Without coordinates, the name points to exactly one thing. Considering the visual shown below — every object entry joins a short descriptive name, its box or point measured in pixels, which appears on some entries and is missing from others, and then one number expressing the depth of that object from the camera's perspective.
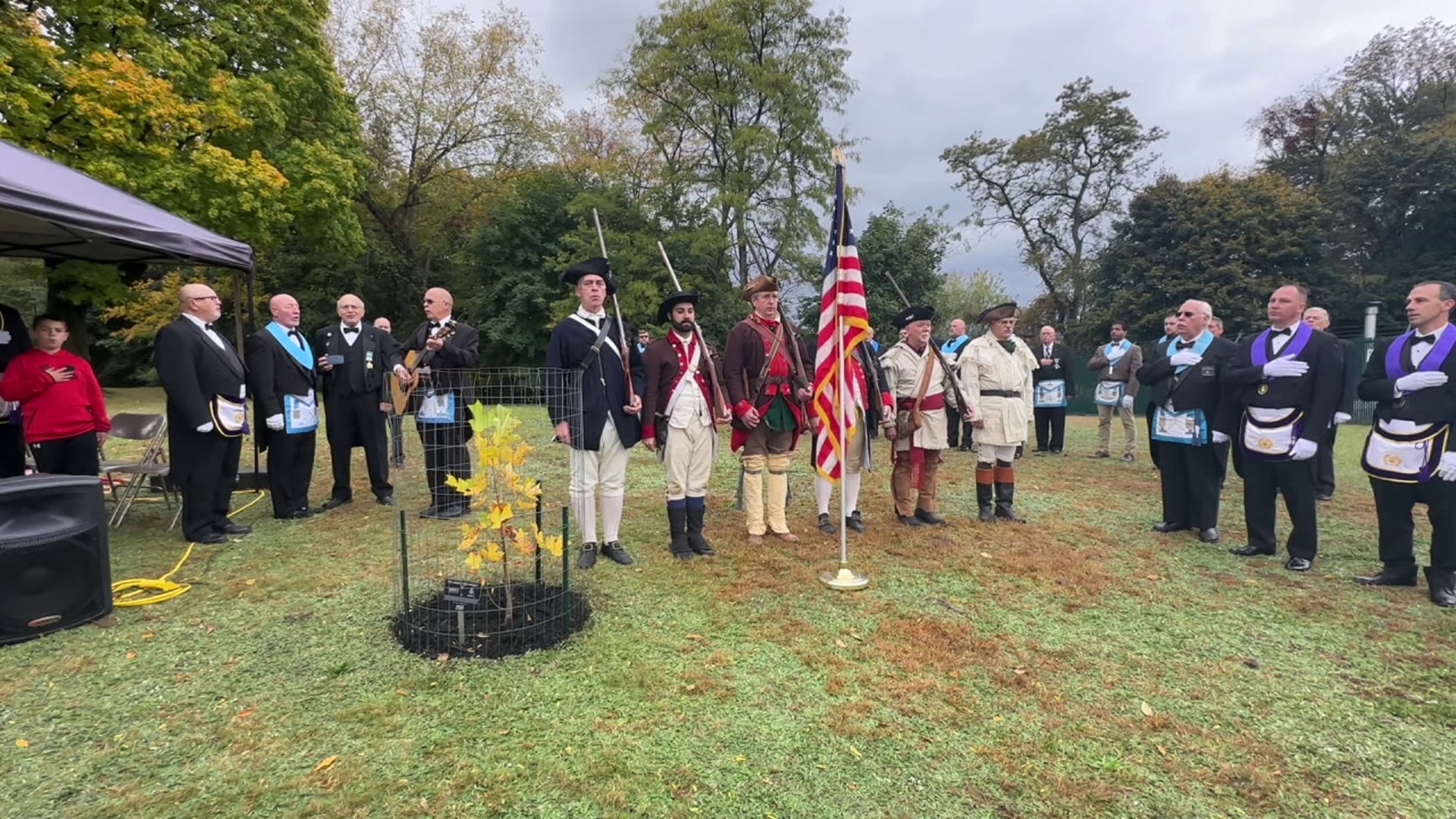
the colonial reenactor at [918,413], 6.19
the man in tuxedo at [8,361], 5.28
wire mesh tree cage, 3.45
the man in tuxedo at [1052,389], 10.80
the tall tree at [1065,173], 29.25
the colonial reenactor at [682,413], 5.11
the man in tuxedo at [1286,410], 4.86
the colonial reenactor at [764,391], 5.41
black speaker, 3.48
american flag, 5.00
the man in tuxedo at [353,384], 6.41
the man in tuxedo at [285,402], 5.93
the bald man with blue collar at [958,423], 10.34
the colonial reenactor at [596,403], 4.77
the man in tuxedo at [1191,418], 5.68
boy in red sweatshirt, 5.02
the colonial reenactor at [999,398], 6.34
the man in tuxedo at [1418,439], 4.33
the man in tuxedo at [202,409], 5.21
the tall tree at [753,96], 20.75
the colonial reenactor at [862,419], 5.95
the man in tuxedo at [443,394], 6.02
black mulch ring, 3.57
